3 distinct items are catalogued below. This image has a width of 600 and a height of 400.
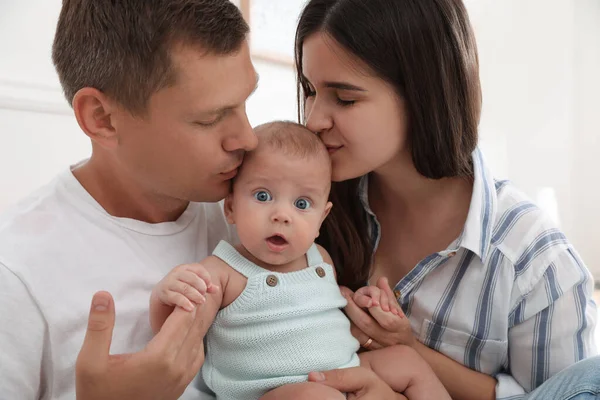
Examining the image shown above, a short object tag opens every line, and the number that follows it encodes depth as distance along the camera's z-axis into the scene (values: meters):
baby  1.18
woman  1.38
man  1.14
